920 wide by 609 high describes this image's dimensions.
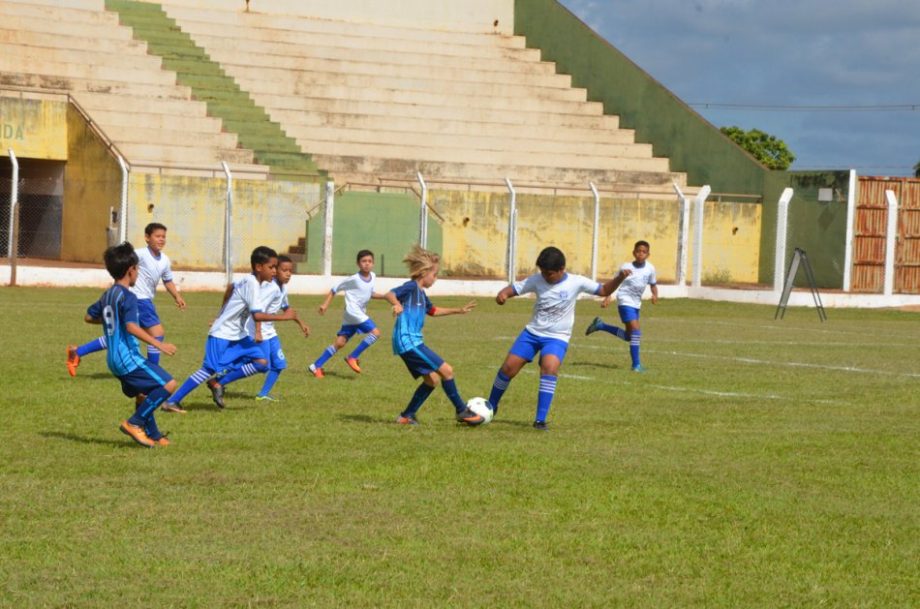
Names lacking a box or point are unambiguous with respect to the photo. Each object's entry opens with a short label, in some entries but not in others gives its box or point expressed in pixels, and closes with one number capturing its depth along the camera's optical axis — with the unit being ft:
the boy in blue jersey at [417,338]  42.45
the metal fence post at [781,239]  123.34
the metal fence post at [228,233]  112.16
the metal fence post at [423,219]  117.70
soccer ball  41.91
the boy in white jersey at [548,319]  43.14
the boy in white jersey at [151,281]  53.78
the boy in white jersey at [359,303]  60.08
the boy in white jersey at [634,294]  65.82
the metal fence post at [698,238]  129.08
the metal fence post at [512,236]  121.19
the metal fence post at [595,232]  121.60
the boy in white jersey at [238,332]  45.21
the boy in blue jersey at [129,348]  36.06
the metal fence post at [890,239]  126.21
